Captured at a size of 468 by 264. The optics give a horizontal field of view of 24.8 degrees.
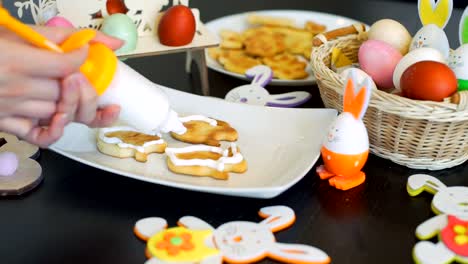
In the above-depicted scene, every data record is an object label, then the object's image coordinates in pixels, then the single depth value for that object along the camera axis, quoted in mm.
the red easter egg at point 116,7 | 1241
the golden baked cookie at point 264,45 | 1359
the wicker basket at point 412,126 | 1035
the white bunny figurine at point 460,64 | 1076
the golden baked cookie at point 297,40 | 1376
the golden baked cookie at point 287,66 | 1294
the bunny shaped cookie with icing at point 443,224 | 953
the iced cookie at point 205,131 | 1099
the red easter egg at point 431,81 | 1050
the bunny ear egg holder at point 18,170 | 1049
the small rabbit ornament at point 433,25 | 1127
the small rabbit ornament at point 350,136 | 1033
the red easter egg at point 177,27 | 1229
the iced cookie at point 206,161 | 1048
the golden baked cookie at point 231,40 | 1379
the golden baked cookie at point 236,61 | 1307
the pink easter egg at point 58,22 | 1173
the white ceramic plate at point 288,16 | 1448
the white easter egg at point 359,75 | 1073
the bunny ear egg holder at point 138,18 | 1203
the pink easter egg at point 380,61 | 1127
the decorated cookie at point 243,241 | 946
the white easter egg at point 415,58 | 1089
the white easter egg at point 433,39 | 1126
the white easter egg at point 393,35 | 1166
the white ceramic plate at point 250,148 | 1028
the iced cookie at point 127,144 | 1080
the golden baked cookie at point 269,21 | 1445
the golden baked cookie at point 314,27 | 1426
